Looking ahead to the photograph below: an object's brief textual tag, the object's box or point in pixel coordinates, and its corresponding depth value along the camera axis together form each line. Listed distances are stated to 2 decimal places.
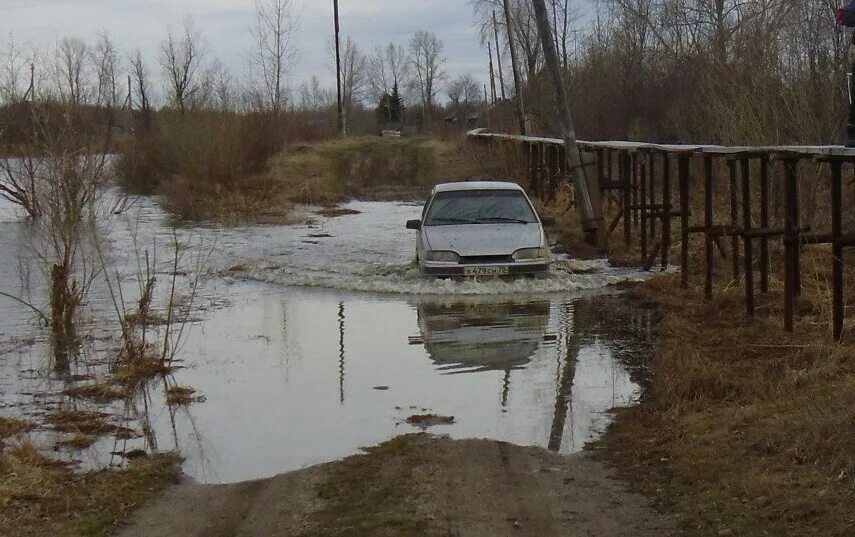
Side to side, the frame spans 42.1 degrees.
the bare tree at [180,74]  83.88
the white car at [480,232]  14.24
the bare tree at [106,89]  19.70
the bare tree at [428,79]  121.31
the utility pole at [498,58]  61.69
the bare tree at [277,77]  68.38
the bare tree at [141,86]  77.69
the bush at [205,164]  33.75
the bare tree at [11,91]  20.41
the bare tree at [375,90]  119.01
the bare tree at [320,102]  111.12
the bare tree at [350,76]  92.16
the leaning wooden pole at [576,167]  18.62
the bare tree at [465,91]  119.44
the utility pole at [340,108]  57.01
